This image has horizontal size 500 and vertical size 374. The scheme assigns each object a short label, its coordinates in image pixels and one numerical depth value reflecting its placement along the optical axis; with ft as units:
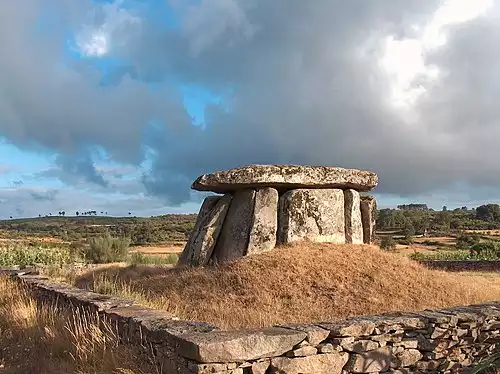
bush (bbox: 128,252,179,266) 71.26
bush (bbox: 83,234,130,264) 83.61
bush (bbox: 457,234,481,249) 151.64
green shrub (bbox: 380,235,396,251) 120.40
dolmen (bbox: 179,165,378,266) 39.68
